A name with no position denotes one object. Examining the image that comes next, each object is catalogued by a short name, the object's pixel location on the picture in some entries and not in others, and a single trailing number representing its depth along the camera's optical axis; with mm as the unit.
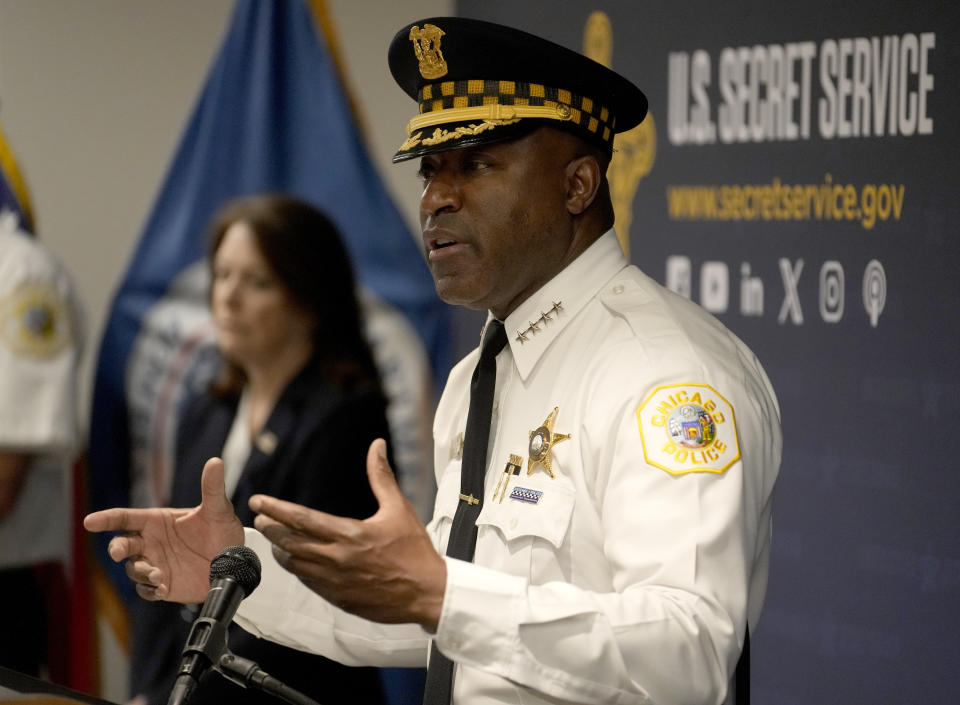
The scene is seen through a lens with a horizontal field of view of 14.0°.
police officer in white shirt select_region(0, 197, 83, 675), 5740
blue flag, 5901
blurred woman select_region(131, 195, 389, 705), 5256
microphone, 3819
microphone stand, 3865
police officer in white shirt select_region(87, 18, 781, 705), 3851
